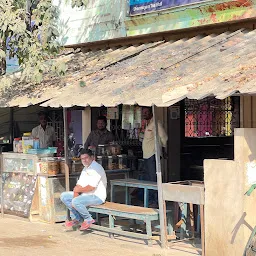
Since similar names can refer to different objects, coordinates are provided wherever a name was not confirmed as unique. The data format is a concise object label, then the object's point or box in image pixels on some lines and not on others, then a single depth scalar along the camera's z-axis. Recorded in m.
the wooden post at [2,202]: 11.54
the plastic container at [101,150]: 11.19
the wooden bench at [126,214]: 8.80
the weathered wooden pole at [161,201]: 8.59
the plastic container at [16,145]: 11.49
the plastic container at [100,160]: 10.98
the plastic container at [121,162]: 11.10
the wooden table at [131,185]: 9.68
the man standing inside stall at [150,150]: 11.05
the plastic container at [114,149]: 11.20
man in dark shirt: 11.82
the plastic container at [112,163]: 11.02
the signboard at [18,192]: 10.94
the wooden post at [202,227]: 8.03
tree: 10.73
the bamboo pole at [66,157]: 10.41
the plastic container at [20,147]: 11.39
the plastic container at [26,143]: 11.16
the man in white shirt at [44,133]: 12.96
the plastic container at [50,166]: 10.66
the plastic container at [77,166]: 10.88
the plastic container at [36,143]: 11.14
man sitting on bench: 9.56
